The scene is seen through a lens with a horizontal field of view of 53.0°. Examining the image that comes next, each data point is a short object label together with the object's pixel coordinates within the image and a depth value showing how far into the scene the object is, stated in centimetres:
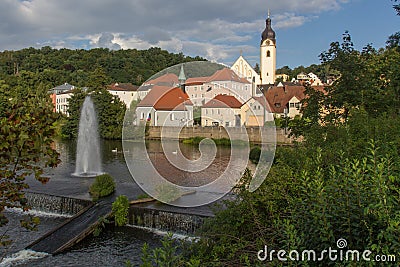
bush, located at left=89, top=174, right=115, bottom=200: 1697
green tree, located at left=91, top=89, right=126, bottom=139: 5134
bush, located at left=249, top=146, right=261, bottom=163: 2509
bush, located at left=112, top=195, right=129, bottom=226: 1405
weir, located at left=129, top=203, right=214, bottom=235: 1312
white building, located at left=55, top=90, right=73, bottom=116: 8646
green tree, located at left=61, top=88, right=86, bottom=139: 5322
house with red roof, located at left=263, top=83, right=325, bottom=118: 5447
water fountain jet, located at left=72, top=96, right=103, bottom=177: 2575
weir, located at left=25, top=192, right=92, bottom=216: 1580
